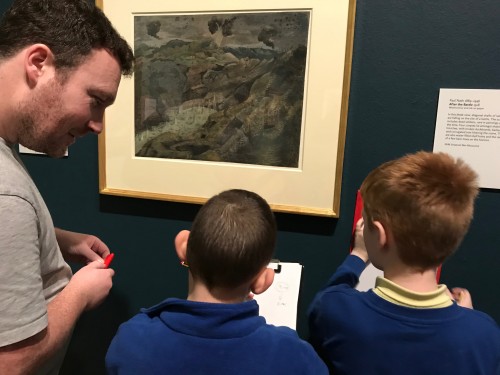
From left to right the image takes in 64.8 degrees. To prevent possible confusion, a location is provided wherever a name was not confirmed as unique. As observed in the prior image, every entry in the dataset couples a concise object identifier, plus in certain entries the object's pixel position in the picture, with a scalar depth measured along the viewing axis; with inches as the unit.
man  26.5
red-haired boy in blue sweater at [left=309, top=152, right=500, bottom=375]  28.5
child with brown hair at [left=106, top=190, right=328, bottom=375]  25.6
